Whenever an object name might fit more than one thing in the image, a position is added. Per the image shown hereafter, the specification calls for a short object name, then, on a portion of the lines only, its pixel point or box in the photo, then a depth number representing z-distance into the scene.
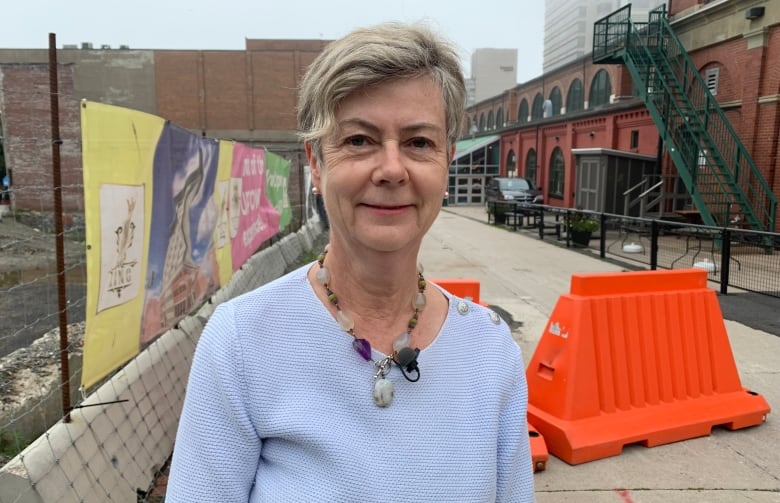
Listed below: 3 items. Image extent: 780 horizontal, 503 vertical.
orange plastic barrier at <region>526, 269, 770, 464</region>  3.93
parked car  25.88
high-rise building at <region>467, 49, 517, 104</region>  103.56
